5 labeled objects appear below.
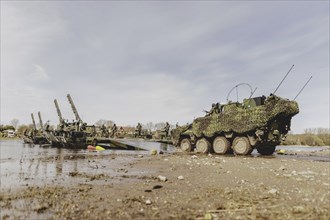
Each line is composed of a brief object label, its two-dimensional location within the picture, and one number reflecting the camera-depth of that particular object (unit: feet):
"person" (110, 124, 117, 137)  177.37
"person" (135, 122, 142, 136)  184.68
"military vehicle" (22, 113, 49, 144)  138.04
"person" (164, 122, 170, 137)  165.78
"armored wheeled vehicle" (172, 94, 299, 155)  62.54
